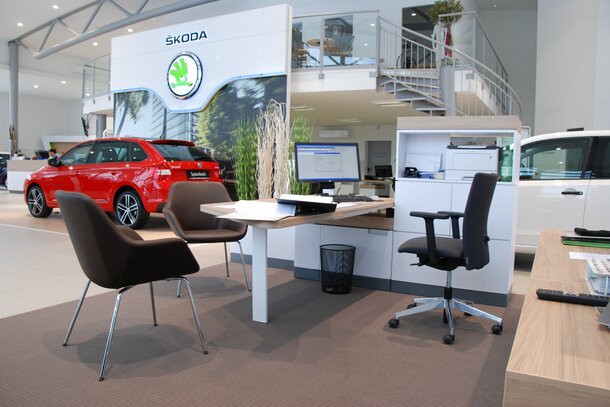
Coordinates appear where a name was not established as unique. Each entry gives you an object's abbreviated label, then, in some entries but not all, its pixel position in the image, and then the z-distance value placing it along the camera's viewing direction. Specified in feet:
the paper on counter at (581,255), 5.71
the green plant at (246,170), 18.54
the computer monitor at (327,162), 12.73
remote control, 3.83
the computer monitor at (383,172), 36.33
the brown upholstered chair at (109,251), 7.52
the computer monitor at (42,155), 50.49
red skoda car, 21.54
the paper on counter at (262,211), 8.46
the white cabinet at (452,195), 11.60
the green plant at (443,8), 30.19
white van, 14.55
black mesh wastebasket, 12.70
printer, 11.63
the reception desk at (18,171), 43.24
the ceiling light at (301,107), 34.99
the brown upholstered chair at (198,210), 12.53
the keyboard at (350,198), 11.77
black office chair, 9.21
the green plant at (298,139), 15.83
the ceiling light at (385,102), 31.14
